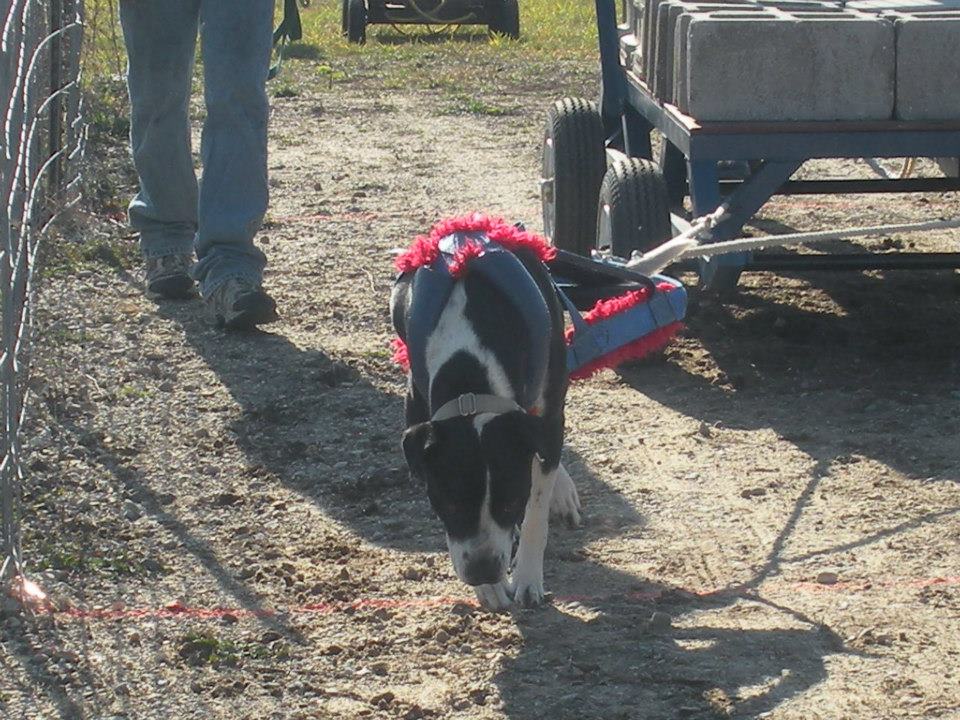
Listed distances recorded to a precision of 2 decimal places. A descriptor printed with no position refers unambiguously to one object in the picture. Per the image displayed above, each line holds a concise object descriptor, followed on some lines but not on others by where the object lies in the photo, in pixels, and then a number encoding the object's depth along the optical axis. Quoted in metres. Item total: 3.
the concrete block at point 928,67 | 8.70
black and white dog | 5.98
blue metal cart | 8.78
